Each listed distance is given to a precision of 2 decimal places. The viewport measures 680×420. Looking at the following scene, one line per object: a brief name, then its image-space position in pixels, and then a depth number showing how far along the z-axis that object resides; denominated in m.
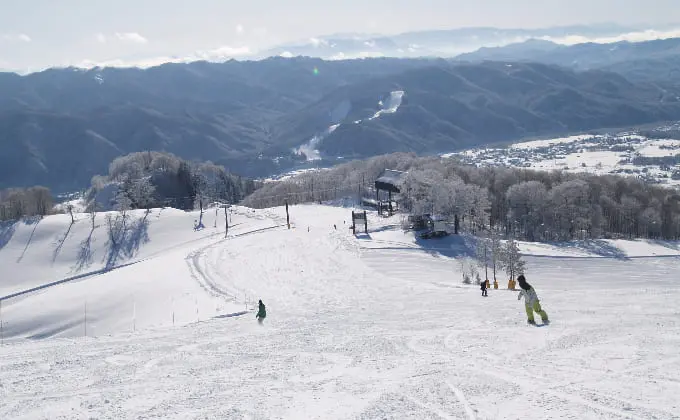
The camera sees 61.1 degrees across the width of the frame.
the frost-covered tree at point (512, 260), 47.19
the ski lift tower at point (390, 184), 80.06
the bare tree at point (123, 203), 69.19
